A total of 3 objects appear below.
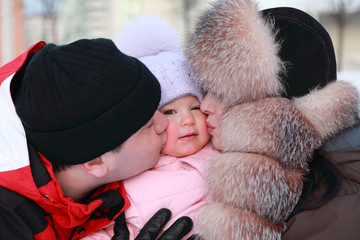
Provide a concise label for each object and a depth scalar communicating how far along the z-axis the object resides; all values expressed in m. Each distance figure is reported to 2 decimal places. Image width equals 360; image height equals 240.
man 1.01
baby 1.20
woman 0.99
